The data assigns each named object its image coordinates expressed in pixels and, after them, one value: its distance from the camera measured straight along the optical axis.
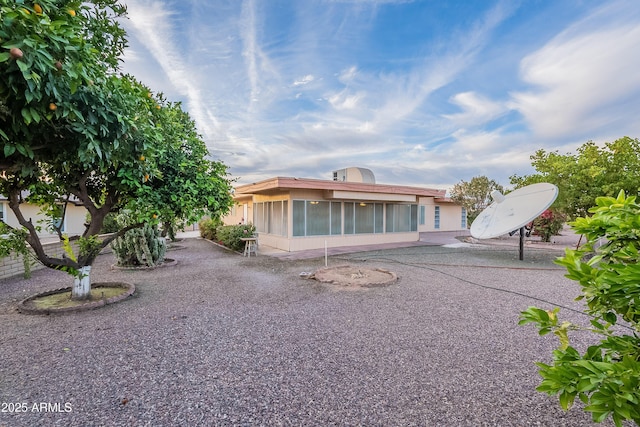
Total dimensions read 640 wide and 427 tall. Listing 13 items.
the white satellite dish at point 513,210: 8.30
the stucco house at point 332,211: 11.80
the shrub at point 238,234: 11.75
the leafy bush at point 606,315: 0.99
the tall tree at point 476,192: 25.19
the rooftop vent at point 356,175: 15.12
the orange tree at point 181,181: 5.01
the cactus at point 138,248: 8.41
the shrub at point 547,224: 15.20
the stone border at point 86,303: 4.74
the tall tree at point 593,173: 10.37
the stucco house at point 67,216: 14.16
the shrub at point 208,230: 15.49
